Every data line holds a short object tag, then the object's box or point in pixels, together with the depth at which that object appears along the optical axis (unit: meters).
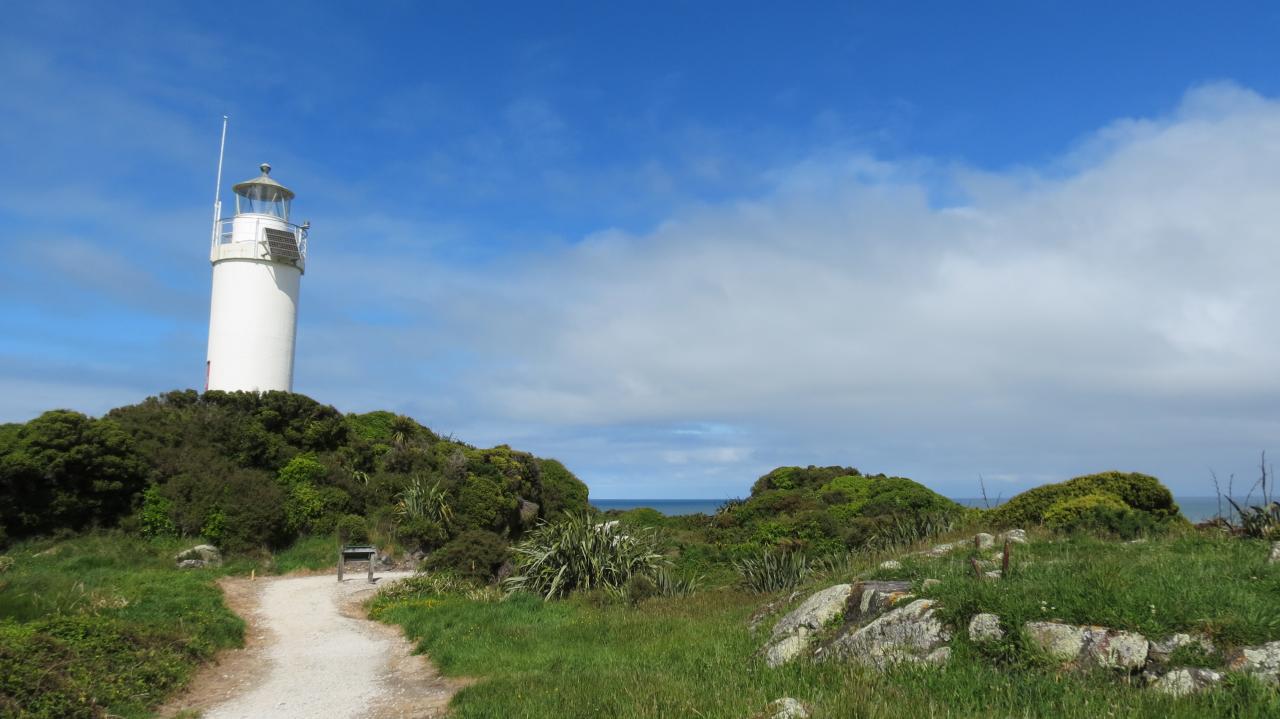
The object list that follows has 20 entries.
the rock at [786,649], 7.78
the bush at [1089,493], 15.92
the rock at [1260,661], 5.53
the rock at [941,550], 11.34
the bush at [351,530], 20.97
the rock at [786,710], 5.36
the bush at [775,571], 13.62
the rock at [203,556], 18.45
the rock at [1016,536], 11.41
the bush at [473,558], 16.98
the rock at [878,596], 8.03
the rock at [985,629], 6.69
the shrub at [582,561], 15.19
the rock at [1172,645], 5.98
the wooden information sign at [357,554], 18.00
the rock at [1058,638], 6.25
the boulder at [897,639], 6.88
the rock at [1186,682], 5.54
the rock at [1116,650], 5.98
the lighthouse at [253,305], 27.83
